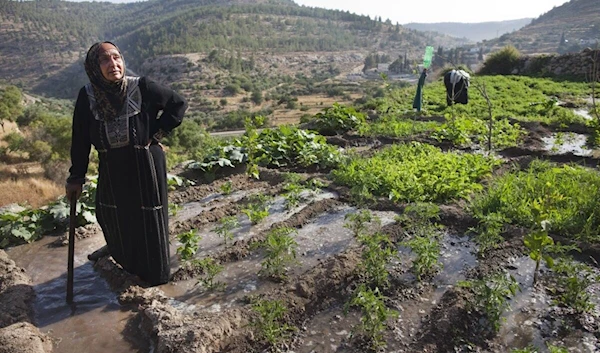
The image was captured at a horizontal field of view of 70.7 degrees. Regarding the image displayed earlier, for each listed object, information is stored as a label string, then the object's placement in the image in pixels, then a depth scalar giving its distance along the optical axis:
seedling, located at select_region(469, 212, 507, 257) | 3.46
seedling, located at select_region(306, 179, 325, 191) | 4.93
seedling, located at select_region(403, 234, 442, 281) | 3.09
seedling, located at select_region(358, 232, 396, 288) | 3.02
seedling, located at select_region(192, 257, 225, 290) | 3.10
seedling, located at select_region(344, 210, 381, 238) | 3.79
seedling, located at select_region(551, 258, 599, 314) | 2.71
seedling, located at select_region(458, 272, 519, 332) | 2.55
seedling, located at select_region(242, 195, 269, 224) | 4.12
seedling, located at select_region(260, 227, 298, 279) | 3.18
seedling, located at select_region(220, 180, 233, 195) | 4.99
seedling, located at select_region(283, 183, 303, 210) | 4.54
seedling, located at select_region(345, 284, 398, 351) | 2.39
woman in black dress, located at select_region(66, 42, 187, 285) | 2.79
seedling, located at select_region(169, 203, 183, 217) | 4.47
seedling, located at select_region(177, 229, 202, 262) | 3.39
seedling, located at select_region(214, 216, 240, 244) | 3.70
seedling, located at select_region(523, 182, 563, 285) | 2.79
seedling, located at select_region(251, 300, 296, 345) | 2.46
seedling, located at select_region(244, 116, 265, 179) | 5.36
